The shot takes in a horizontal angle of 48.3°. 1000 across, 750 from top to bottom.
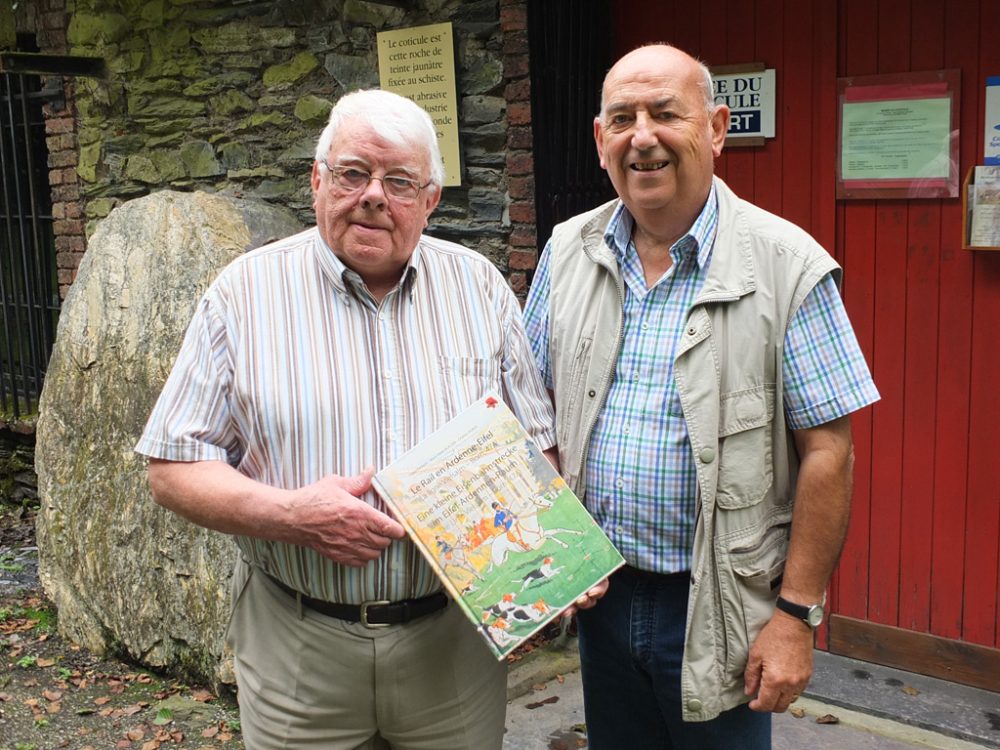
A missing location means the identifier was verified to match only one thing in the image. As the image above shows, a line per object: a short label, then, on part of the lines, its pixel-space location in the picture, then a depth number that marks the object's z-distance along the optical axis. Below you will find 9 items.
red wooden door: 3.74
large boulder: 4.18
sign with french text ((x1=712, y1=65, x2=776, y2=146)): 4.04
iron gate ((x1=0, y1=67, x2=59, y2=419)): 6.48
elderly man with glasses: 2.16
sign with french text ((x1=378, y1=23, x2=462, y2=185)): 4.39
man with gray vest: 2.19
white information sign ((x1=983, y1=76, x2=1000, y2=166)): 3.58
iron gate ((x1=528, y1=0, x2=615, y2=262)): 4.17
